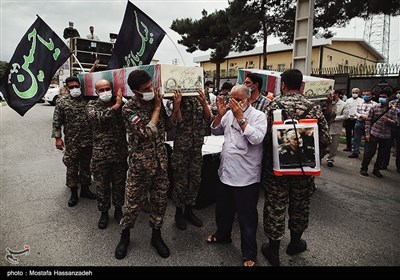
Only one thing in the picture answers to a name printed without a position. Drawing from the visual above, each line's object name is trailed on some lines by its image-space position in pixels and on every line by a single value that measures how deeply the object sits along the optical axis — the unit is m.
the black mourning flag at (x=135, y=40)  3.19
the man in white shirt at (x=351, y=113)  7.41
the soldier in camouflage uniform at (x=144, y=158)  2.46
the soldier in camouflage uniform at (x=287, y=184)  2.36
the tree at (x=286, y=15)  10.16
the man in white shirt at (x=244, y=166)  2.38
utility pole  7.76
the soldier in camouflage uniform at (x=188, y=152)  3.13
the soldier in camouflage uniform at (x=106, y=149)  2.94
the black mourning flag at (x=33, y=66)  3.22
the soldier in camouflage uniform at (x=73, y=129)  3.77
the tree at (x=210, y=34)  17.75
